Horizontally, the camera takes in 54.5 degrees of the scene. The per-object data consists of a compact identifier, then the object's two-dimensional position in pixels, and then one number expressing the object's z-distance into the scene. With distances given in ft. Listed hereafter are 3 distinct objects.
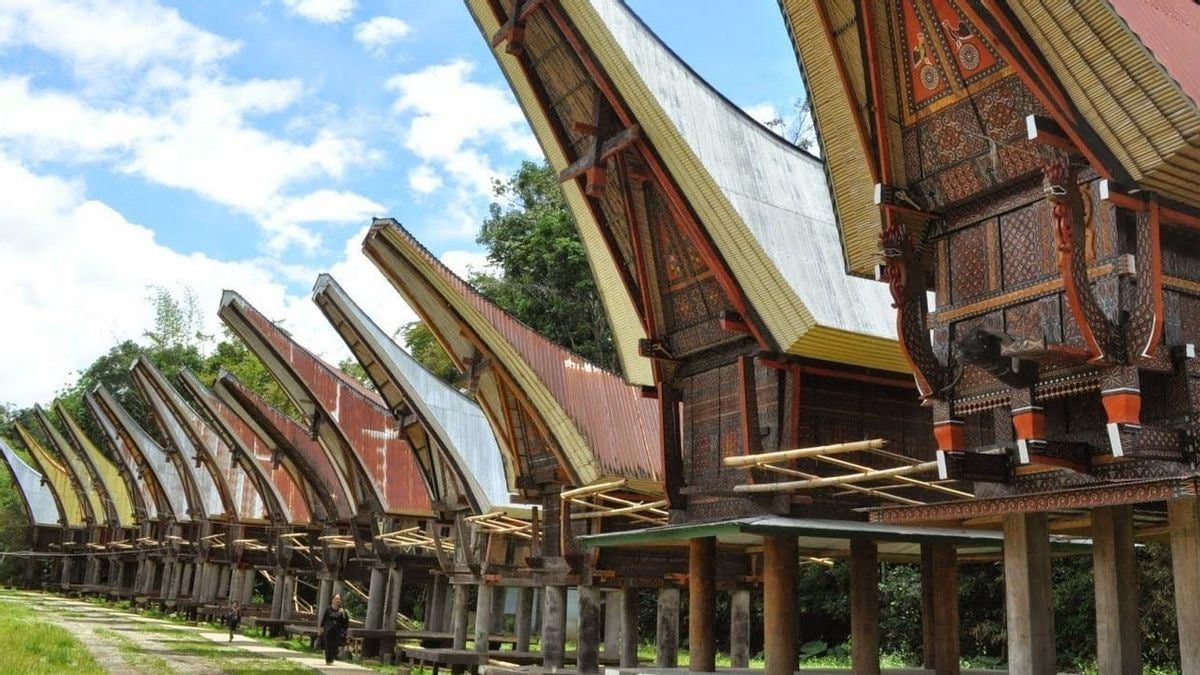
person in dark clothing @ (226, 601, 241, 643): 90.06
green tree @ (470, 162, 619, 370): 122.21
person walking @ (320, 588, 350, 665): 70.74
